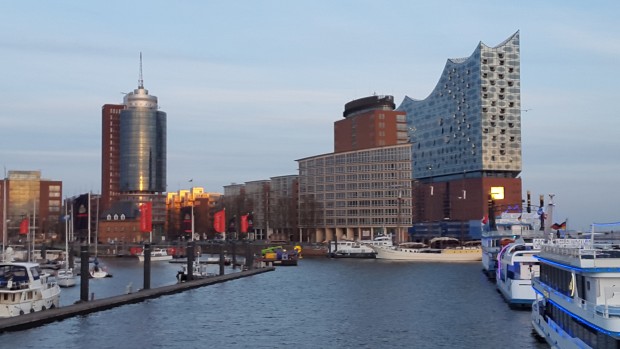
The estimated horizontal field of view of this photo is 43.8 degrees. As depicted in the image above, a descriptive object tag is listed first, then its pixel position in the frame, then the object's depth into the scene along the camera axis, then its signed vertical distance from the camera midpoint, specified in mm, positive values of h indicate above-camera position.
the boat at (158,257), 196000 -6190
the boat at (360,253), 196750 -5773
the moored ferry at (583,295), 31794 -3142
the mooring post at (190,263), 107356 -4275
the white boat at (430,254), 179125 -5736
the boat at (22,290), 61906 -4609
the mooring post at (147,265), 90000 -3793
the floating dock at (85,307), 59031 -6723
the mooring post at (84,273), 73000 -3779
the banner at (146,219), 113125 +2010
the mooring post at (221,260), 120819 -4543
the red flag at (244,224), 157375 +1483
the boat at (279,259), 162875 -5863
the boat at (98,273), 126688 -6543
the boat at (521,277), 71688 -4509
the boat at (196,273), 112812 -6210
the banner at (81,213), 102062 +2689
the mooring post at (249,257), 139500 -4729
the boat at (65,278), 107875 -6369
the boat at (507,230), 111900 -176
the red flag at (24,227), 132875 +1217
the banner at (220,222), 128587 +1665
